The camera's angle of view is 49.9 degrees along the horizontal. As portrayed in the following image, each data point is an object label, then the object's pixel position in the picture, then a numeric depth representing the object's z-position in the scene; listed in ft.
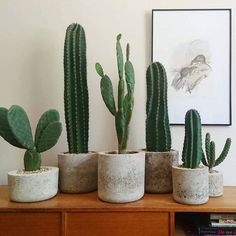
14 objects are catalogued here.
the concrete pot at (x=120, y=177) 2.91
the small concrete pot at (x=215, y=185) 3.20
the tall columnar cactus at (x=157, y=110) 3.30
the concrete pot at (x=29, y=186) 2.91
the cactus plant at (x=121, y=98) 3.04
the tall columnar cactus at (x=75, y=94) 3.34
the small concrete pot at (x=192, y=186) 2.87
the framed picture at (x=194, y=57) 3.85
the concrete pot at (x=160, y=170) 3.27
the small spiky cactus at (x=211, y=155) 3.24
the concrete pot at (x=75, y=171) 3.27
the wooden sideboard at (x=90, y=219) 2.81
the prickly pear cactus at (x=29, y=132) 2.87
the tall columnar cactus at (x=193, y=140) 2.91
